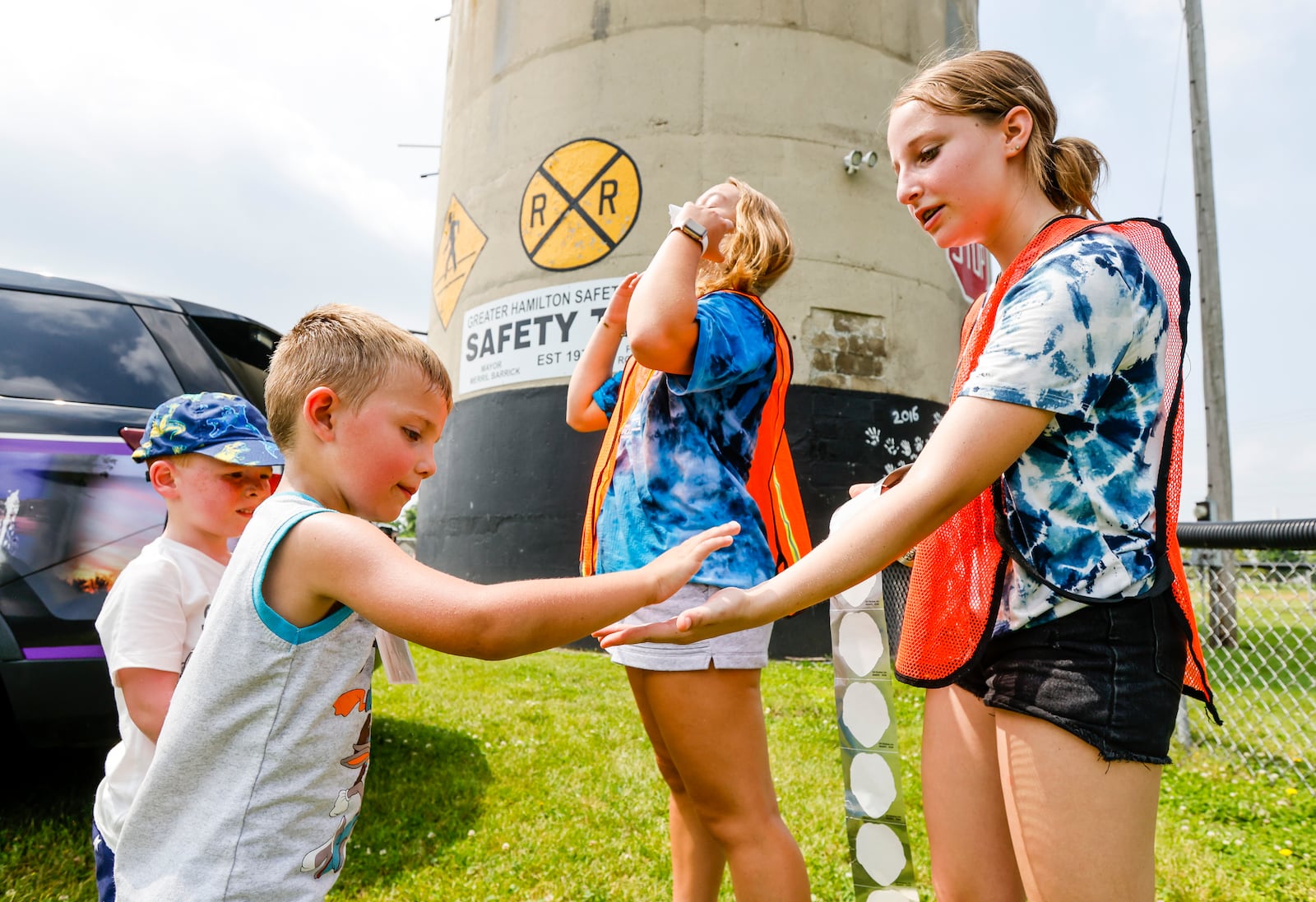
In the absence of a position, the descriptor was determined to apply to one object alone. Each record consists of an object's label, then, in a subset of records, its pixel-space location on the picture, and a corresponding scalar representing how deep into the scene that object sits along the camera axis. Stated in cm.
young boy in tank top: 115
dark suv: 285
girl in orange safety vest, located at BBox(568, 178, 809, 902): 187
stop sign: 916
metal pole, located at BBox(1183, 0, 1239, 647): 957
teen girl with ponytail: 120
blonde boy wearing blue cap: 178
